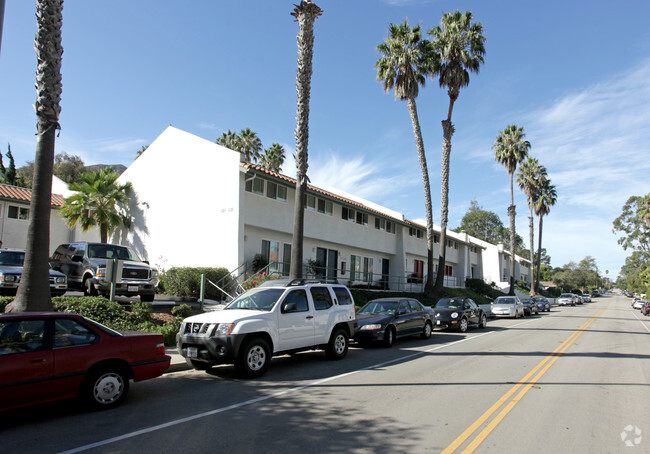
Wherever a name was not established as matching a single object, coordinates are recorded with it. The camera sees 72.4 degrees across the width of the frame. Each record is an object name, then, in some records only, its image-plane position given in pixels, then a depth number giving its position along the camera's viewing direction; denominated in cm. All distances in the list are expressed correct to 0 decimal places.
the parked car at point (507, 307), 2902
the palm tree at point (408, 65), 2783
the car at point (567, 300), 5822
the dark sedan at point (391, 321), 1283
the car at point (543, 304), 4062
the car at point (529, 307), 3284
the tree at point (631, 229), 8950
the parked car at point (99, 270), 1475
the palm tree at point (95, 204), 2359
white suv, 823
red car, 551
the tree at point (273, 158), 4194
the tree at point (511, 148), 4484
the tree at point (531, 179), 5647
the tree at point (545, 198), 5969
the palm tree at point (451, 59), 2948
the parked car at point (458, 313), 1783
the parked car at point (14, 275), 1287
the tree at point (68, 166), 5134
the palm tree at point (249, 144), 4069
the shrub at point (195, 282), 1906
